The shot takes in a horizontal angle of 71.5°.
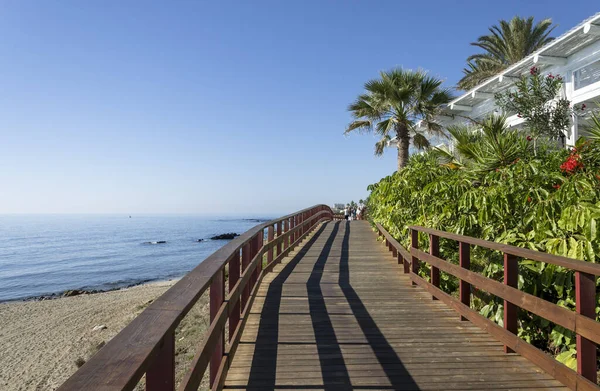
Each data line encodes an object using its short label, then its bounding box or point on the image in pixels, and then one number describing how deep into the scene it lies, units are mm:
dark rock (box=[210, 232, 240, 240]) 72125
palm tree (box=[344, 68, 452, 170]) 17594
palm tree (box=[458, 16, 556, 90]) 23422
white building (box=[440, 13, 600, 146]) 13875
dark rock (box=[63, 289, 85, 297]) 24680
